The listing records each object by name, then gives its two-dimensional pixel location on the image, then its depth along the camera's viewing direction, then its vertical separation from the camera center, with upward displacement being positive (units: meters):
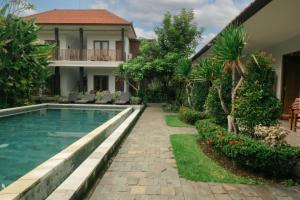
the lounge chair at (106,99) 19.67 -1.31
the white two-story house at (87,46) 22.22 +3.21
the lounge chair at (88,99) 19.61 -1.33
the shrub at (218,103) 7.52 -0.59
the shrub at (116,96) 20.14 -1.10
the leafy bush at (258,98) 5.96 -0.33
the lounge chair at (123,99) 19.17 -1.27
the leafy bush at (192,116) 11.09 -1.41
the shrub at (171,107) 17.17 -1.65
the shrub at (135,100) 19.08 -1.32
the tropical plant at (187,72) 13.45 +0.52
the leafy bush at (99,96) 20.27 -1.11
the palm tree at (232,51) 5.94 +0.74
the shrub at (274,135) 5.07 -1.00
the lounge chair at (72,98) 19.86 -1.28
